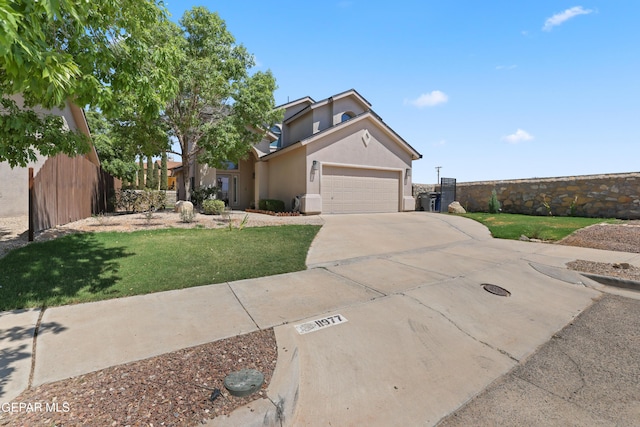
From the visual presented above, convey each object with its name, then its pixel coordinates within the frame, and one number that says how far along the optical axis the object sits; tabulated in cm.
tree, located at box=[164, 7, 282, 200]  1276
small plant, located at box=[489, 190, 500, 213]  1752
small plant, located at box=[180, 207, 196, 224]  1093
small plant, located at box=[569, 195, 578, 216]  1538
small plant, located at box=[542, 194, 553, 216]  1625
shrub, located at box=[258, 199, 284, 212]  1619
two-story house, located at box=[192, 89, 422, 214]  1524
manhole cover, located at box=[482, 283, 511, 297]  512
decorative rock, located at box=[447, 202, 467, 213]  1779
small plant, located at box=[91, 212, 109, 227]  989
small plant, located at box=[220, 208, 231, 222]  1254
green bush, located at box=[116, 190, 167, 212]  1603
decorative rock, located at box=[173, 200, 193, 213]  1164
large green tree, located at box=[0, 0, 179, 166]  238
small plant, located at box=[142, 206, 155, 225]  1036
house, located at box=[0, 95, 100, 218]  1056
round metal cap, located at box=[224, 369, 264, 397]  239
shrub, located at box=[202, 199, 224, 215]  1342
